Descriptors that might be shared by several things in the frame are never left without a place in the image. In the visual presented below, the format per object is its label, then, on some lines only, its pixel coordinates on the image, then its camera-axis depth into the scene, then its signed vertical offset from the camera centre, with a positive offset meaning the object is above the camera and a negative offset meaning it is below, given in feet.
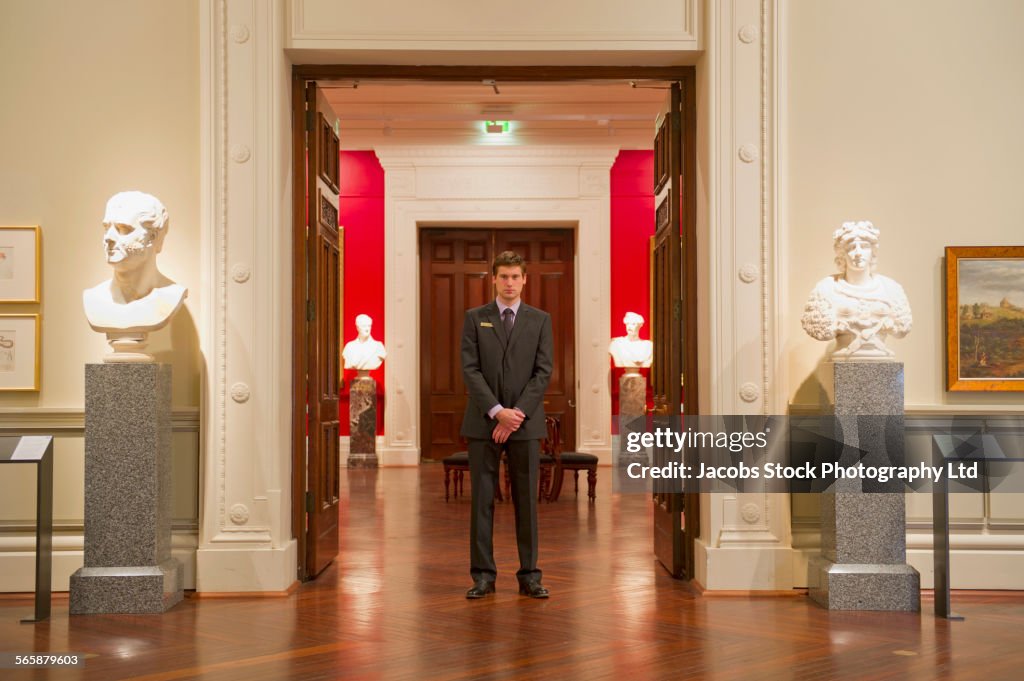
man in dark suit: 17.74 -0.79
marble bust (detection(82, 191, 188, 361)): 16.80 +1.30
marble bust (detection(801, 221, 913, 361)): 17.29 +0.88
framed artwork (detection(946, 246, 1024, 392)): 18.98 +0.75
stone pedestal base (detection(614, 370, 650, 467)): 43.45 -1.76
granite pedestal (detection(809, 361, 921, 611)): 17.02 -2.35
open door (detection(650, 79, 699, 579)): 19.56 +0.98
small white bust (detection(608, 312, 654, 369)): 43.75 +0.46
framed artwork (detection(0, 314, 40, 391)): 18.75 +0.13
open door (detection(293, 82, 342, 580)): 19.44 +0.13
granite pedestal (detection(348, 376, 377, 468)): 44.27 -2.80
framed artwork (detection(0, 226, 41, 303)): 18.75 +1.76
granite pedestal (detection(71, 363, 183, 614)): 16.98 -1.76
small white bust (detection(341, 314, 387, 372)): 44.39 +0.36
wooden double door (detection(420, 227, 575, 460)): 47.37 +2.82
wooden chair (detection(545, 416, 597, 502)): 32.99 -3.54
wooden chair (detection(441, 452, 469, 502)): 32.71 -3.43
